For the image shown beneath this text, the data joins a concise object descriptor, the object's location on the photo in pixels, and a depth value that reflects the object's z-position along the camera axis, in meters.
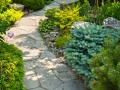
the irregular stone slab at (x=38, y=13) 7.79
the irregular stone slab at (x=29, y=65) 5.15
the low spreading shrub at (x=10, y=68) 3.75
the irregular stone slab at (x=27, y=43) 6.00
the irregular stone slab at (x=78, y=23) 5.75
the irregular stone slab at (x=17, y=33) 6.34
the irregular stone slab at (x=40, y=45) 5.86
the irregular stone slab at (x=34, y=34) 6.33
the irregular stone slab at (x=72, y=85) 4.53
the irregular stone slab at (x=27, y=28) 6.76
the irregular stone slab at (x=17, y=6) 7.47
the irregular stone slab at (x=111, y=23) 5.33
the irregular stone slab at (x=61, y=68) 5.04
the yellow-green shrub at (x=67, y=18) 6.33
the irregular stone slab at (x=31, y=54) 5.47
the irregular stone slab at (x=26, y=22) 7.08
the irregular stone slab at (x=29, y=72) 4.94
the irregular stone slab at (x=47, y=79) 4.58
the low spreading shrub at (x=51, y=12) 6.84
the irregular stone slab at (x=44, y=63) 5.18
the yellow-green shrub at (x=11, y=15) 6.78
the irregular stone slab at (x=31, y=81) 4.57
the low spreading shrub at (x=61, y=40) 5.79
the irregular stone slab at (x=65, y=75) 4.79
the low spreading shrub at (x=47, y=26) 6.57
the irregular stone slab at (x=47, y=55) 5.51
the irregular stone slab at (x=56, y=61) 5.31
